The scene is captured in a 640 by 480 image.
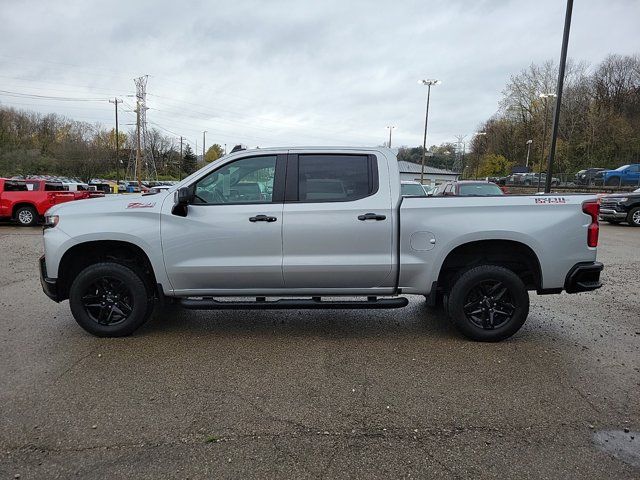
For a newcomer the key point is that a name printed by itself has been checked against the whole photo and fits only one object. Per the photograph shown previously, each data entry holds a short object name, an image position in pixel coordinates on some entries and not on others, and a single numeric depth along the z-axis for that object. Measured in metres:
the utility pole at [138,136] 56.66
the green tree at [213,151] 89.38
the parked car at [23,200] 15.79
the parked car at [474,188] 15.34
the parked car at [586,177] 38.41
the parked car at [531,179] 44.81
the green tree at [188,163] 93.00
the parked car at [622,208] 17.11
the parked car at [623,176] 36.09
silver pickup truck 4.48
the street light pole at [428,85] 38.97
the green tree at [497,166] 72.56
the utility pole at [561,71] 13.73
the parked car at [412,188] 17.63
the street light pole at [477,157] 84.31
